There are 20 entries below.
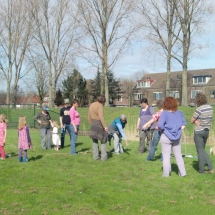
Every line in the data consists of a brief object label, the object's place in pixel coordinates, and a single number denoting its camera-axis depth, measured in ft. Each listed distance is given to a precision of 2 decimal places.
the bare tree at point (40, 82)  149.77
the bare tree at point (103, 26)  111.34
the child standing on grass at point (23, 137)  31.19
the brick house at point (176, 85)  186.50
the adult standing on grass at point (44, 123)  39.29
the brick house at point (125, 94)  226.21
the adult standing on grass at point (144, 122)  34.81
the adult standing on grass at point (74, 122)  35.37
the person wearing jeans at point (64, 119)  39.80
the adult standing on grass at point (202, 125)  24.82
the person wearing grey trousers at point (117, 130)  34.01
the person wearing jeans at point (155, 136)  30.33
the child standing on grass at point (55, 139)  39.47
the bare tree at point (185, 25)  101.60
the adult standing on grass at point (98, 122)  30.55
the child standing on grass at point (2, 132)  32.86
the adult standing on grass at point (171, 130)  24.09
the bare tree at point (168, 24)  105.21
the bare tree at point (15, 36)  127.03
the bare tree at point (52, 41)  127.03
